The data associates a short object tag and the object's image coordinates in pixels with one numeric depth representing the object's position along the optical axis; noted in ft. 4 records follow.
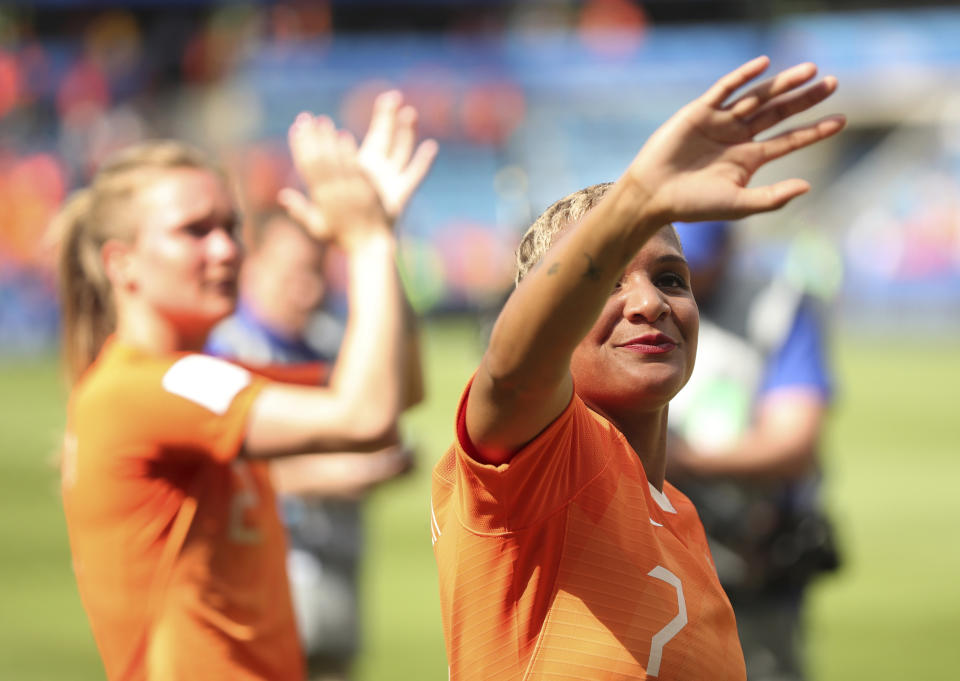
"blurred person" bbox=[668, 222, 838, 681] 24.40
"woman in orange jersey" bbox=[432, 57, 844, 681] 10.24
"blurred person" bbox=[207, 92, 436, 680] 30.27
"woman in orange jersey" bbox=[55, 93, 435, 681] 17.10
